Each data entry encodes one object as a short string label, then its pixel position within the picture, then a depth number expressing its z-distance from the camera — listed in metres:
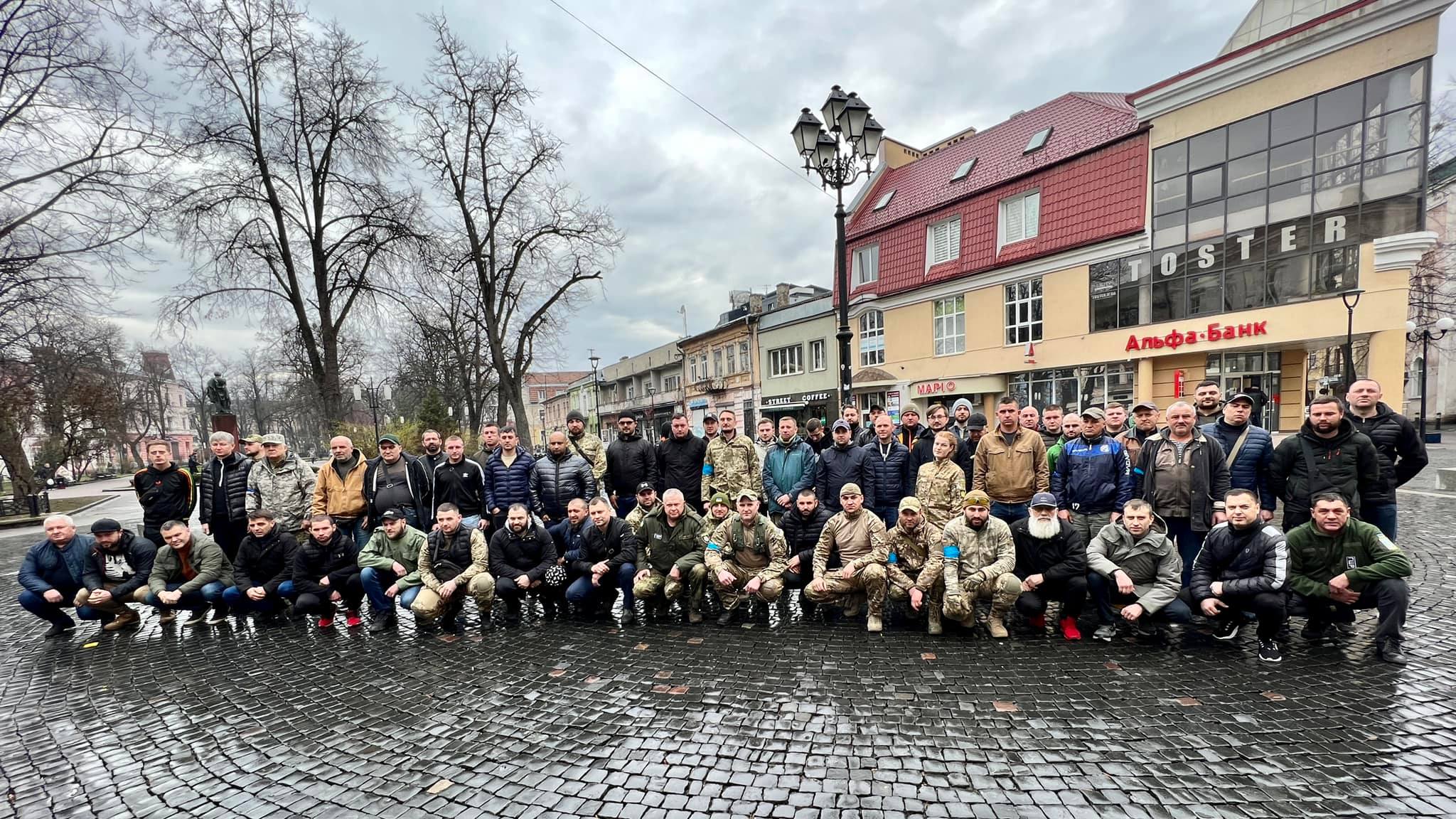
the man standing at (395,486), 6.77
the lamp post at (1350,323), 13.09
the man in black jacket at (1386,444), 4.80
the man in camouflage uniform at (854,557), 5.34
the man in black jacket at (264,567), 6.03
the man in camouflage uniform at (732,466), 7.14
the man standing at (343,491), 6.68
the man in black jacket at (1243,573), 4.30
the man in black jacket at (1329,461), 4.71
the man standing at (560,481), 6.85
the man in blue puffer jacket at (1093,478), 5.43
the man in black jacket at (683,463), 7.43
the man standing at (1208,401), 5.52
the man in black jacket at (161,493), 6.75
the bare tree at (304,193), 13.82
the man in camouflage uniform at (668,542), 5.96
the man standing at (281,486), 6.61
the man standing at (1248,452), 5.19
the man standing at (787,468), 7.00
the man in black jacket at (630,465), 7.43
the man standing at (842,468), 6.51
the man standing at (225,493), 6.77
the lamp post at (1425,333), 17.47
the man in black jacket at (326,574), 5.87
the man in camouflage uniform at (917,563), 5.14
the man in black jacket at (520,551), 5.95
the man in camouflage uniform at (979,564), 4.89
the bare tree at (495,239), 18.02
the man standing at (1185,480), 5.12
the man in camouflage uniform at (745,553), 5.68
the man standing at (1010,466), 5.83
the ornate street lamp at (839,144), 7.95
